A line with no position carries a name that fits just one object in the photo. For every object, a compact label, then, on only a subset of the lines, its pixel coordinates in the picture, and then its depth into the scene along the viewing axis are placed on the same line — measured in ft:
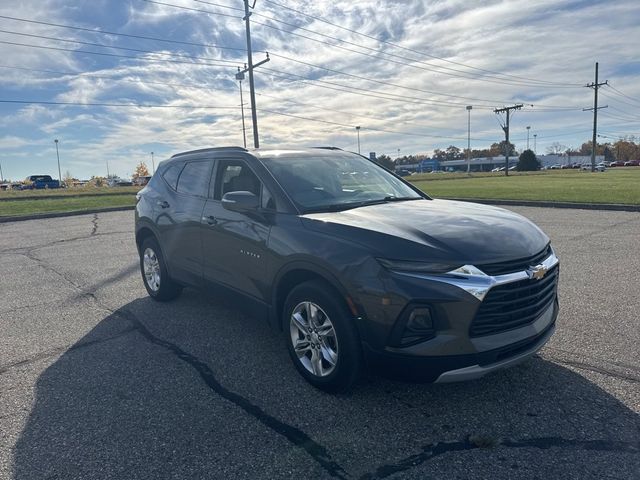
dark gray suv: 9.62
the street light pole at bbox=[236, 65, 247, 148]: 100.25
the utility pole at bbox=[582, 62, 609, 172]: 223.71
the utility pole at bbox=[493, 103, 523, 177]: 227.40
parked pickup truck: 230.73
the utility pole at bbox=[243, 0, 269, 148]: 86.84
